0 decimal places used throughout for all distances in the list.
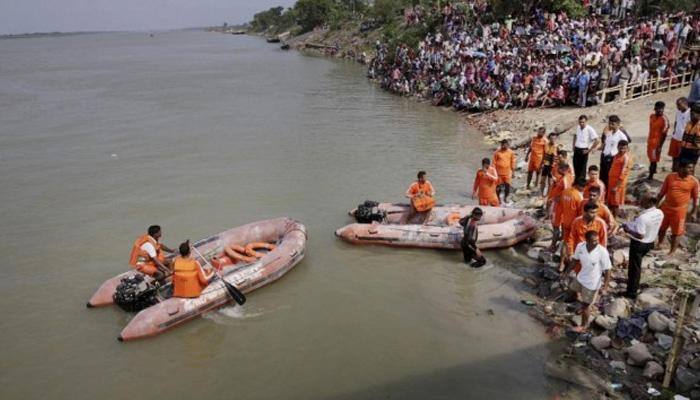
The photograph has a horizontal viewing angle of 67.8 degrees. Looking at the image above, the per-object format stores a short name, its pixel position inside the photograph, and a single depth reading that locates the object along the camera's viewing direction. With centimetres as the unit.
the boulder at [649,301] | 759
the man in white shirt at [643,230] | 720
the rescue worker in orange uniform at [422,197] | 1122
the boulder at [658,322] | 698
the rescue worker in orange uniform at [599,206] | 769
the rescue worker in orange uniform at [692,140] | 903
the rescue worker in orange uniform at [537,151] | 1216
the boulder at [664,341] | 680
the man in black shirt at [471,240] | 972
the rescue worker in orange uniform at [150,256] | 889
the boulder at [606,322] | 747
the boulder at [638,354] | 673
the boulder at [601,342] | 721
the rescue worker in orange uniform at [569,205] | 853
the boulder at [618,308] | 764
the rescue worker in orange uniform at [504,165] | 1163
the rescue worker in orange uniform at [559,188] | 919
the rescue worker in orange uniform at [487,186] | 1116
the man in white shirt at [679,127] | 977
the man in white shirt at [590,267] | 698
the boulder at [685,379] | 611
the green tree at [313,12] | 8119
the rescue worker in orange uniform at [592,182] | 847
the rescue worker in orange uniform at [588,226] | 748
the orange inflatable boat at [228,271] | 841
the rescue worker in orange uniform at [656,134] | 1041
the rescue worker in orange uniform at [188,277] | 848
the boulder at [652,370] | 651
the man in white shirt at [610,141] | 997
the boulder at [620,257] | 883
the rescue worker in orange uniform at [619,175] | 951
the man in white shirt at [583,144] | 1101
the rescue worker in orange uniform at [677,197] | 786
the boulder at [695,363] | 626
